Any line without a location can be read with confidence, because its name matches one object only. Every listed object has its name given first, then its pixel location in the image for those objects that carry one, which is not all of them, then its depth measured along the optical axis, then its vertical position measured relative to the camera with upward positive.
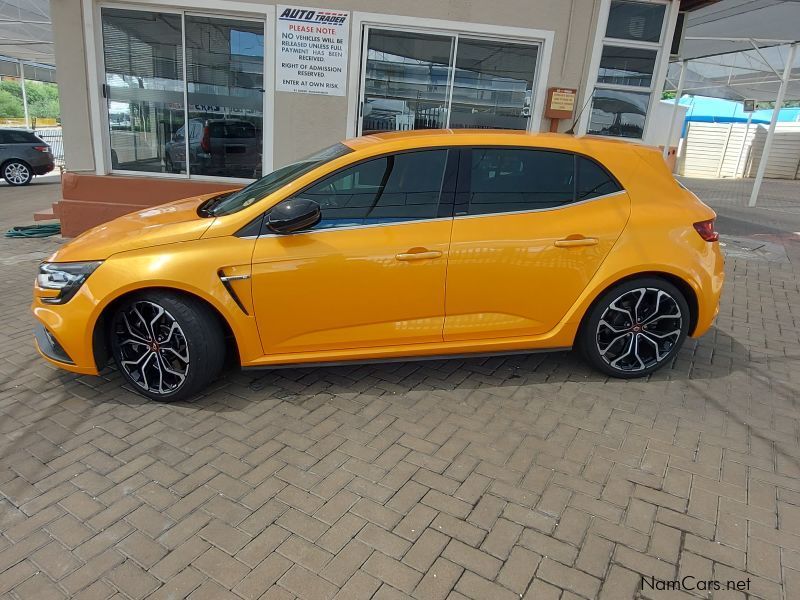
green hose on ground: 7.65 -1.63
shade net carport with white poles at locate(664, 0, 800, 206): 10.04 +3.10
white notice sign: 6.86 +1.11
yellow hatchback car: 3.14 -0.72
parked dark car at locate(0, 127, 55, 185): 14.32 -1.10
